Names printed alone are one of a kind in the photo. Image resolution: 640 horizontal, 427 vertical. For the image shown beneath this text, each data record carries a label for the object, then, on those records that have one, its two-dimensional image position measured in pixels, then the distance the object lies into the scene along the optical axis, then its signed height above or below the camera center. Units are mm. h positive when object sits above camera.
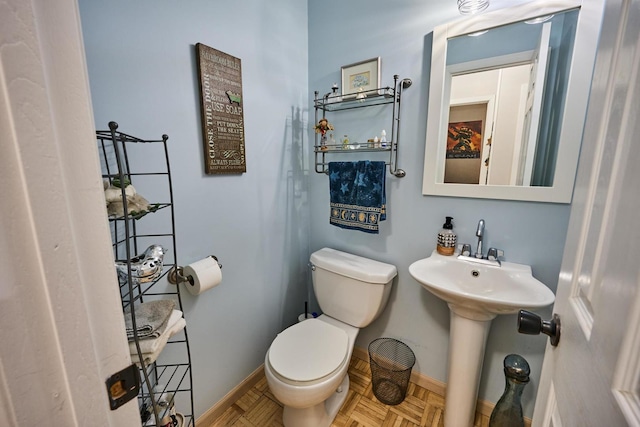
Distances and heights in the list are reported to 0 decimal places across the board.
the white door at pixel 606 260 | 308 -137
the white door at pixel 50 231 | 297 -81
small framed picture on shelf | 1444 +525
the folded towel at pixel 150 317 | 781 -486
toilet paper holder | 1118 -472
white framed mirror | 1014 +308
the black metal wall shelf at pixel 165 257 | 877 -350
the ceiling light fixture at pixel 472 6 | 1122 +715
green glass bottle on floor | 1126 -1046
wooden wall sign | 1154 +277
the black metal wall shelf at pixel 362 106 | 1406 +358
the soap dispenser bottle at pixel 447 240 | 1308 -359
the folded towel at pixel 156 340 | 756 -526
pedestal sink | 1063 -554
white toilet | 1126 -895
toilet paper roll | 1104 -465
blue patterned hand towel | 1429 -147
